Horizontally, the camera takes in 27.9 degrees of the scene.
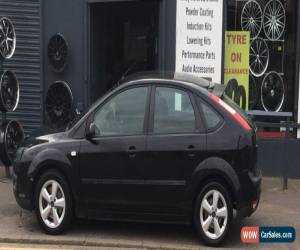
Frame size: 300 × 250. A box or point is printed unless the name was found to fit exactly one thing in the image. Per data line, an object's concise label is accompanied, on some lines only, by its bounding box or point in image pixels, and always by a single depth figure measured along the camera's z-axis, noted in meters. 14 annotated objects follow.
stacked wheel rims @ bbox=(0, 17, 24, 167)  9.34
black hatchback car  6.48
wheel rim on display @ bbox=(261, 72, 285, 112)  10.63
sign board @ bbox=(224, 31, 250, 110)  10.60
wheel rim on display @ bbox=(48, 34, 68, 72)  11.02
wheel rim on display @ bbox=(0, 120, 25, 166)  9.27
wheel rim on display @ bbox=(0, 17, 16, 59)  9.59
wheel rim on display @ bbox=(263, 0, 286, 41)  10.54
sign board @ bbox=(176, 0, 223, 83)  10.45
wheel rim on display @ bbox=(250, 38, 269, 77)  10.61
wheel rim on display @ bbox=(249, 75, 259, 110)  10.70
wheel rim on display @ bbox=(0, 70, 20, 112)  9.44
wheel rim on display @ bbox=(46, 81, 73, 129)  10.98
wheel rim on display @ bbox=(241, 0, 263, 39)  10.58
